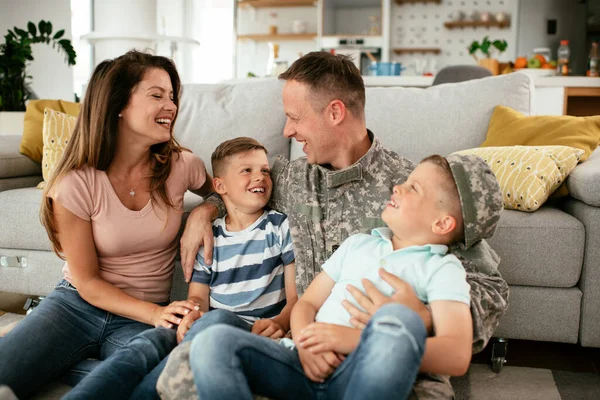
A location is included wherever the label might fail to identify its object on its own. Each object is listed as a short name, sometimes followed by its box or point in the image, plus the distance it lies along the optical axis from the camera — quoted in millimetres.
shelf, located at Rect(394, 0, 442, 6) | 7453
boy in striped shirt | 1639
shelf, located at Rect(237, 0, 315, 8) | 7707
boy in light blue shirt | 976
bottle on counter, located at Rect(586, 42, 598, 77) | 5660
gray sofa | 1846
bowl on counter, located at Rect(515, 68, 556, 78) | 5637
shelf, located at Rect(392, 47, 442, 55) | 7551
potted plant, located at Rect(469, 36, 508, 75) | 6496
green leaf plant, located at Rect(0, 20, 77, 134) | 4410
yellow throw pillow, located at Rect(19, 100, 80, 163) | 2709
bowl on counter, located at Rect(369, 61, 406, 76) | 6039
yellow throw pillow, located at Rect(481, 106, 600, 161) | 2189
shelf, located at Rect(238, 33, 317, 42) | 7789
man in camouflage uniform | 1567
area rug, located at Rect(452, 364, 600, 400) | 1729
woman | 1534
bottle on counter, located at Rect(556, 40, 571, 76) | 5816
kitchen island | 5191
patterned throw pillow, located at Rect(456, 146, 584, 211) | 1921
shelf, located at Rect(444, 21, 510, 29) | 7250
